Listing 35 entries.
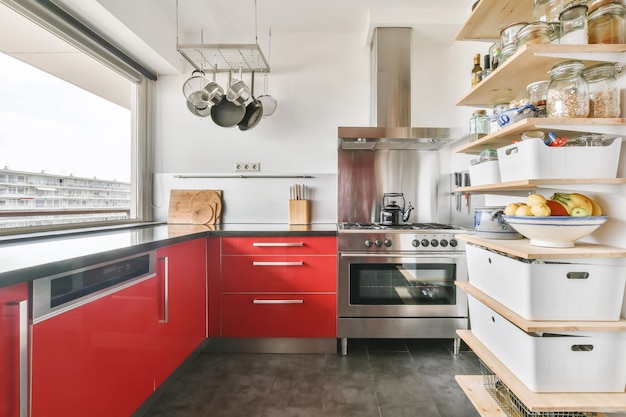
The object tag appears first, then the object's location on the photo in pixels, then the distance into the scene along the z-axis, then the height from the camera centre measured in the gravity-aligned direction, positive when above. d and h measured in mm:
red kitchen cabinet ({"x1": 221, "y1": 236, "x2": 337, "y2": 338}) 2295 -547
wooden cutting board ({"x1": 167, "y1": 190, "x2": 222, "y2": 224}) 2896 +13
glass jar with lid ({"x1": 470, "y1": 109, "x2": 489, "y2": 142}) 1490 +378
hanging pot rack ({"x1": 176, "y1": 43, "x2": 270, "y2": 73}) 2580 +1227
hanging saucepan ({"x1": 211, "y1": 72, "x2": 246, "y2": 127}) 2727 +787
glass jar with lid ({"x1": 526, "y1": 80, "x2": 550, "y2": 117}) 1190 +420
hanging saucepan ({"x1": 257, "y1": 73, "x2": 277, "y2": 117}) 2842 +905
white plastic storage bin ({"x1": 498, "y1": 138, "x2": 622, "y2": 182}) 1045 +152
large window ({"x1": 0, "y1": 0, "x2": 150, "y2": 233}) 1661 +527
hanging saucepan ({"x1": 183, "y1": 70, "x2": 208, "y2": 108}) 2609 +942
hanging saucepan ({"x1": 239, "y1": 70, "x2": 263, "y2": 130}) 2797 +800
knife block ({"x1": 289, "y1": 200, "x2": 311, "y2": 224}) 2859 -23
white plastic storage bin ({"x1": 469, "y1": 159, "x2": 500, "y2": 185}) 1335 +153
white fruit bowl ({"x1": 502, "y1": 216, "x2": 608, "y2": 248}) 1032 -62
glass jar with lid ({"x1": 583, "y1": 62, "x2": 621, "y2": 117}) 1052 +379
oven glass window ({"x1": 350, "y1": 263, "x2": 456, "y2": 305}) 2326 -535
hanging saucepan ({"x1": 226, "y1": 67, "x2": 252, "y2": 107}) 2582 +915
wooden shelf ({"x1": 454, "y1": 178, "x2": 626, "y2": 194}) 1026 +84
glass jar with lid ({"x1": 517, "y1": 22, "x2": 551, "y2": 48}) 1127 +603
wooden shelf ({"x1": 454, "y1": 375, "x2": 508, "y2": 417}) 1309 -807
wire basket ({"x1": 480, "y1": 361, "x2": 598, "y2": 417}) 1193 -777
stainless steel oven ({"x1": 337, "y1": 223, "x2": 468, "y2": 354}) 2312 -530
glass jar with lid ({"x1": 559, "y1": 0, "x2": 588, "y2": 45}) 1046 +593
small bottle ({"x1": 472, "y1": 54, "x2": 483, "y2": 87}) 1539 +672
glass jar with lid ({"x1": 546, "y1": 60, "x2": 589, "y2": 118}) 1057 +380
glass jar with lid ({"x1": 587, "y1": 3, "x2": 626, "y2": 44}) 1035 +588
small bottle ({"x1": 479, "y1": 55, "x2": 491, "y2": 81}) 1473 +634
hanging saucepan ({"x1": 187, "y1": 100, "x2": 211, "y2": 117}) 2662 +805
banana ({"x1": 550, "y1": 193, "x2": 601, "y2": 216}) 1077 +17
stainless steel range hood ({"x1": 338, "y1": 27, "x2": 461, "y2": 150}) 2691 +1036
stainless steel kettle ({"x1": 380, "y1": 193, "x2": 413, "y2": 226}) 2600 -45
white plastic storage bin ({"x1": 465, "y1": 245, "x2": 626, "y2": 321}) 1046 -264
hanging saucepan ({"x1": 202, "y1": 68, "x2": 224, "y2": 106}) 2588 +909
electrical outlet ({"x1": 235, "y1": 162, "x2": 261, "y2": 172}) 2961 +371
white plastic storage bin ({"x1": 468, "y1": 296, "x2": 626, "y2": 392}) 1059 -498
